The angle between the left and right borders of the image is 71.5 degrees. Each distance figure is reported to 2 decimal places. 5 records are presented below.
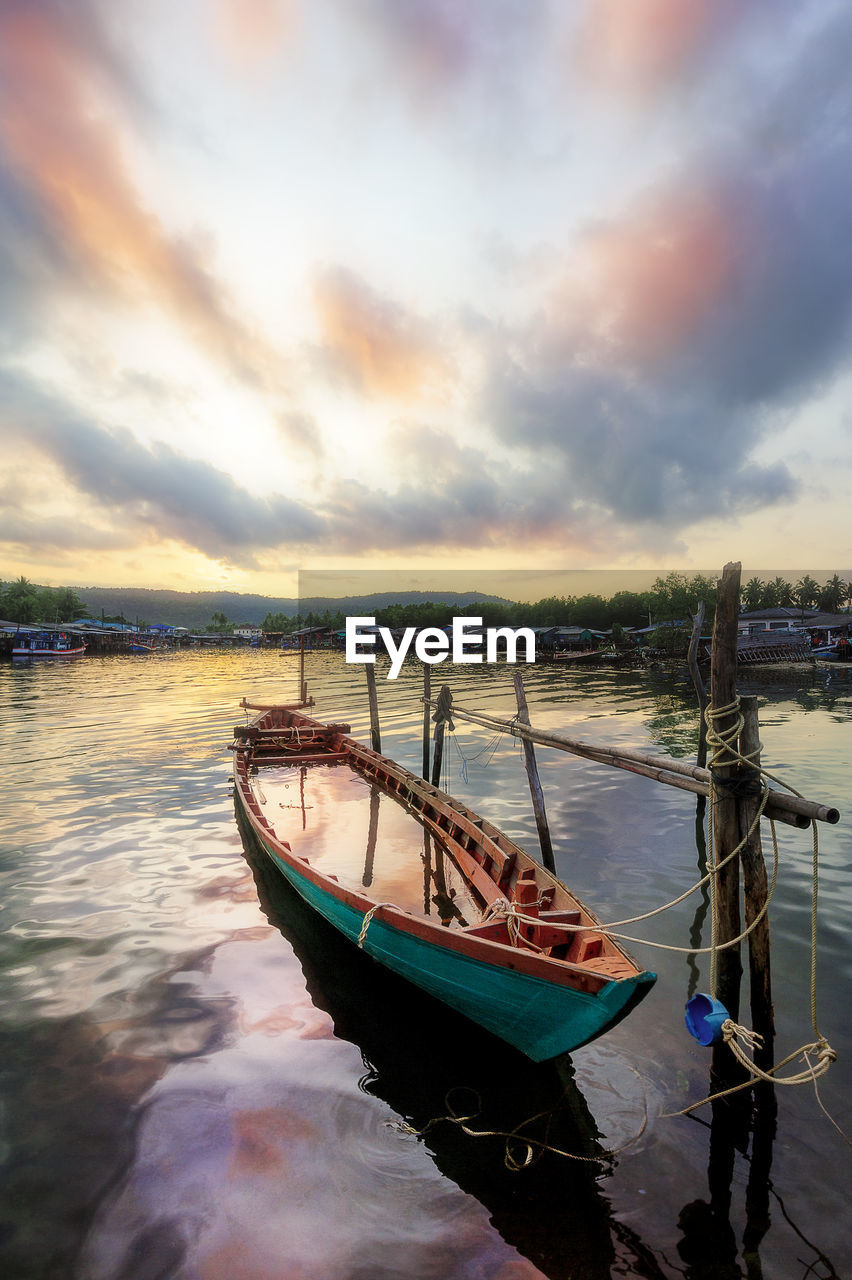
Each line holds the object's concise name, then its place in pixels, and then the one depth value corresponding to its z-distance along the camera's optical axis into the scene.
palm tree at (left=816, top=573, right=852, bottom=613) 118.50
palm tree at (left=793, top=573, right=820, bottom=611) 121.31
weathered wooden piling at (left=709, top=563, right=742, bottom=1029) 5.57
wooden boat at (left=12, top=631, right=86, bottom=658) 79.00
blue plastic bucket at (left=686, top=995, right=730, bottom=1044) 4.86
